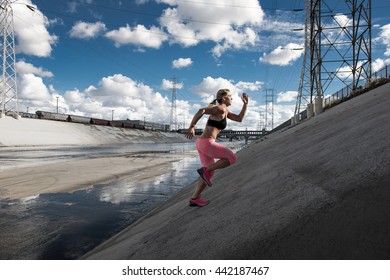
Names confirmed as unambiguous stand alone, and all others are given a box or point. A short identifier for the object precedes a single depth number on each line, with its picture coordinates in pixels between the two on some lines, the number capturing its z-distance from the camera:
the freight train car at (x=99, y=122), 80.23
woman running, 3.99
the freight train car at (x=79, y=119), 72.68
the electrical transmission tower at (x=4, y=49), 44.69
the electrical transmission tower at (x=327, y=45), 19.38
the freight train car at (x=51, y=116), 63.47
